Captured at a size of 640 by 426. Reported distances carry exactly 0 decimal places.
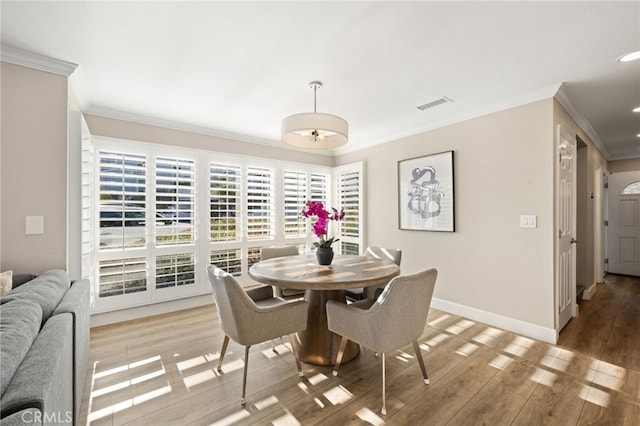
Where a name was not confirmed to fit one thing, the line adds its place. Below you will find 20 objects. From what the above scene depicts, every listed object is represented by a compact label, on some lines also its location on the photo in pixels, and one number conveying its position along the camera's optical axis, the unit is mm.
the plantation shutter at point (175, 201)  3500
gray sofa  819
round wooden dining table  2010
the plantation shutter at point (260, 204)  4230
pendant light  2188
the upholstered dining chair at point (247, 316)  1849
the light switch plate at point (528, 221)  2828
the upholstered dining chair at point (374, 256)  2797
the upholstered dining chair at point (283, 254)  3025
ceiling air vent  2988
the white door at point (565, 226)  2797
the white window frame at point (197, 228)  3180
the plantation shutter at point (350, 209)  4773
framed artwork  3533
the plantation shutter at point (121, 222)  3160
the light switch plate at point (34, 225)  2166
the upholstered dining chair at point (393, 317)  1774
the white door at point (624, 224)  5238
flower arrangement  2453
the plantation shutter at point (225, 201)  3904
